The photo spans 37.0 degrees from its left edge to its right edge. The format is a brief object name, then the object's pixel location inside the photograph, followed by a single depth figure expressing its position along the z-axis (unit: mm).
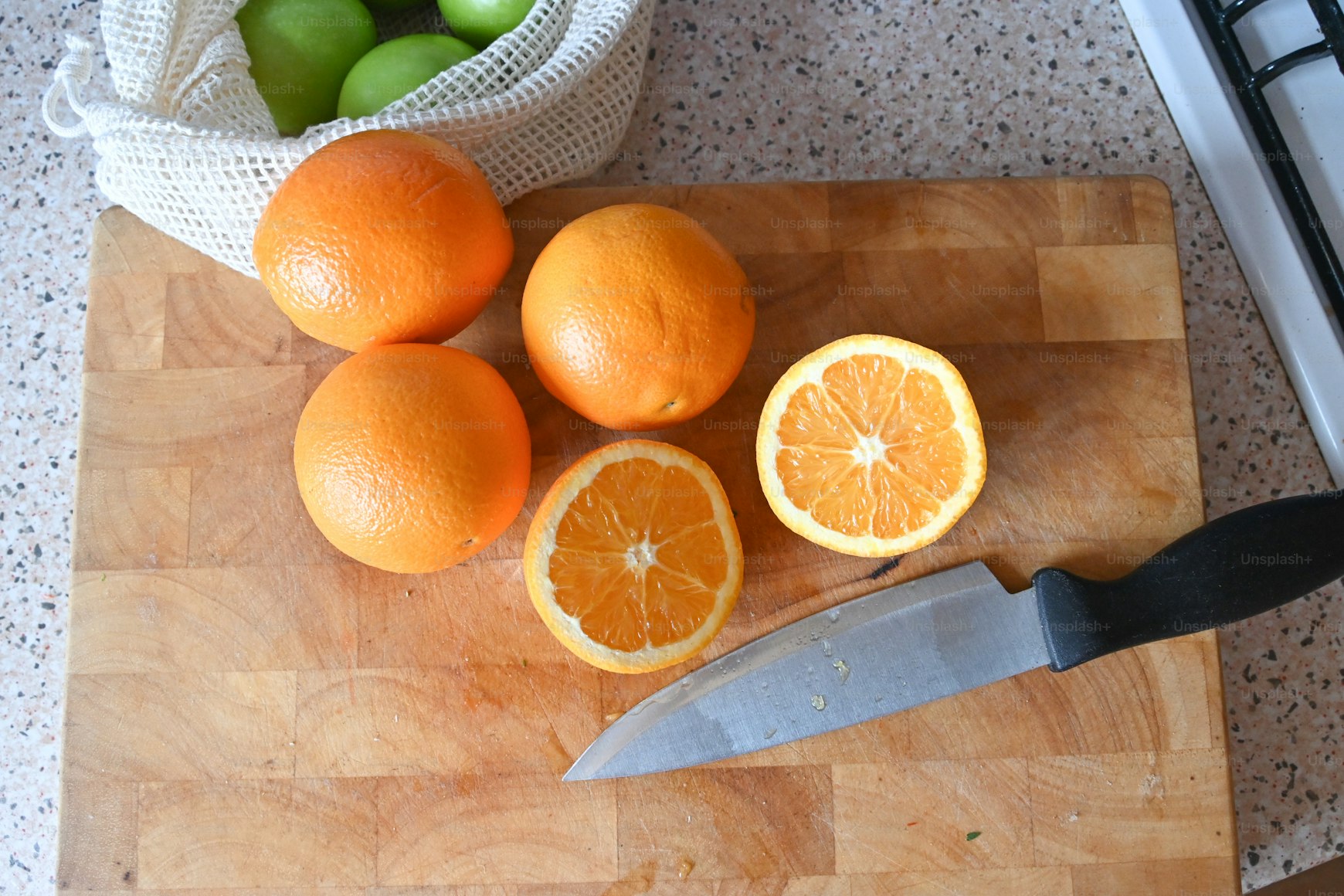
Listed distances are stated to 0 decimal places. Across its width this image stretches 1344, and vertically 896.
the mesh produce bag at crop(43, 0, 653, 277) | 739
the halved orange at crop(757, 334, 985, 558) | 722
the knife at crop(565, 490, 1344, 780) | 729
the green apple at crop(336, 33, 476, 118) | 752
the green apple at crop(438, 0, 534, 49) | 766
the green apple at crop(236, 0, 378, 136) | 761
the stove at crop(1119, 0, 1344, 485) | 786
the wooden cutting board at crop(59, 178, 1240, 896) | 742
